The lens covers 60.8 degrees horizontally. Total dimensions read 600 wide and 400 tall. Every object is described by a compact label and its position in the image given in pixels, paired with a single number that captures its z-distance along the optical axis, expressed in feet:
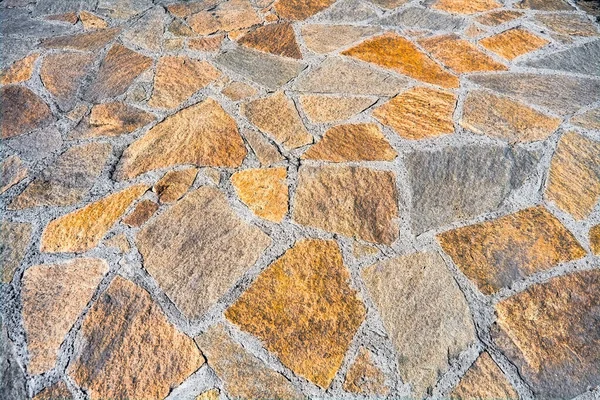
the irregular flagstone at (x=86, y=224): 6.74
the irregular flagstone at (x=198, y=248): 6.17
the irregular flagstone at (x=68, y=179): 7.32
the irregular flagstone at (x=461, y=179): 6.98
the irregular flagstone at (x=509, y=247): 6.34
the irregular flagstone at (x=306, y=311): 5.66
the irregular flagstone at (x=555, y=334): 5.50
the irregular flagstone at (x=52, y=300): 5.72
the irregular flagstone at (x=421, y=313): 5.58
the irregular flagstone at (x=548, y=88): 8.54
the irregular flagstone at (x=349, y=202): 6.77
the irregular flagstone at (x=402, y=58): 9.21
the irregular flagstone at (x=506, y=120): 7.98
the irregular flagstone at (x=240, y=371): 5.38
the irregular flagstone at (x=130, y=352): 5.46
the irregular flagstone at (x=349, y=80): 8.93
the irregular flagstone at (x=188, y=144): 7.71
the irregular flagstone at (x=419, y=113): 8.07
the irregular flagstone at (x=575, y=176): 7.11
